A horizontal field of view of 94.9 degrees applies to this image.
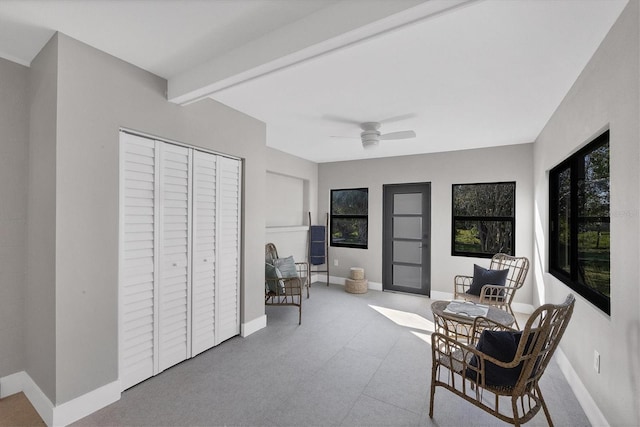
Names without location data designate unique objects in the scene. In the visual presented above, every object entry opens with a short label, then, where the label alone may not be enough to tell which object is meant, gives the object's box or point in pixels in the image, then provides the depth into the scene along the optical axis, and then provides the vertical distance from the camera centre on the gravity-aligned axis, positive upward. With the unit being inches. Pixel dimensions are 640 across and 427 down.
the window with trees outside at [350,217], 228.5 -1.6
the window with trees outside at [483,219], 180.4 -1.9
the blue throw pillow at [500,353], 67.6 -31.9
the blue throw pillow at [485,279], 142.9 -30.8
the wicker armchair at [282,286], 149.3 -37.2
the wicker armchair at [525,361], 63.0 -33.2
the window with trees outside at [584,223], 81.7 -2.2
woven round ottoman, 208.1 -48.3
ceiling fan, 135.6 +37.2
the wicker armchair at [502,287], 133.5 -34.8
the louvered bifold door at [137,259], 90.4 -14.5
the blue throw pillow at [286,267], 160.6 -29.0
